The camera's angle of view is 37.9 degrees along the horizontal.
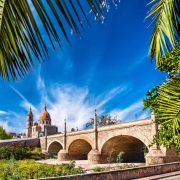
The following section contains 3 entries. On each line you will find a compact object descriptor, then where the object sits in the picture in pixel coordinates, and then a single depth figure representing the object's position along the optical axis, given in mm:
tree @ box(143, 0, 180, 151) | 2711
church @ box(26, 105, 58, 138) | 94656
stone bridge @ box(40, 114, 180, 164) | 25978
